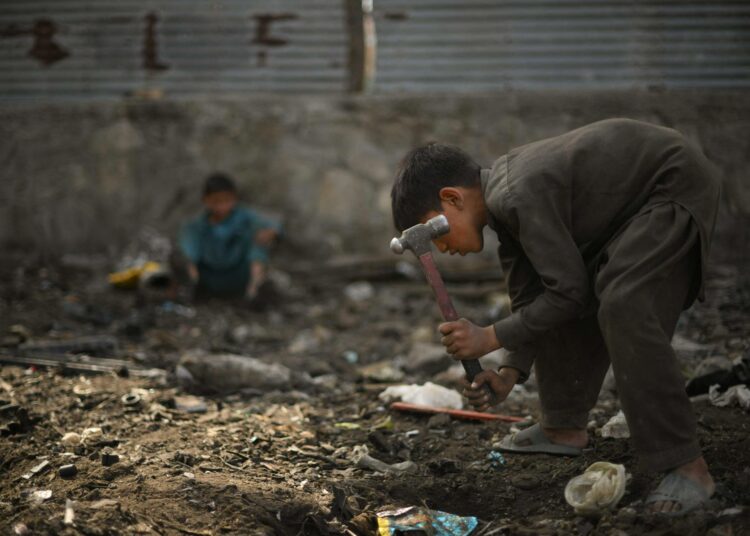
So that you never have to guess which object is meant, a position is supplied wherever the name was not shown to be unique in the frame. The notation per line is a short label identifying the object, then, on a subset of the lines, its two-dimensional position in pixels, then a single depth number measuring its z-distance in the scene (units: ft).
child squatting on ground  18.49
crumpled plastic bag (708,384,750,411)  9.44
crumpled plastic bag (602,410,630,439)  9.01
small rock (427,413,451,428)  9.98
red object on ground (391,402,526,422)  10.11
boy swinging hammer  6.77
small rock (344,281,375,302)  18.49
